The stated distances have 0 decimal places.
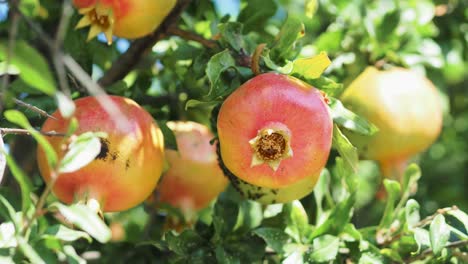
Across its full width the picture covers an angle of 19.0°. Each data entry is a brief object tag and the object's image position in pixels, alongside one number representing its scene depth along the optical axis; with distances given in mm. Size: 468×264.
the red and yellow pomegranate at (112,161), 1014
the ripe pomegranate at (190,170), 1190
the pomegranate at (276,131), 990
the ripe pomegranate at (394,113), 1218
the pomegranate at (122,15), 1062
